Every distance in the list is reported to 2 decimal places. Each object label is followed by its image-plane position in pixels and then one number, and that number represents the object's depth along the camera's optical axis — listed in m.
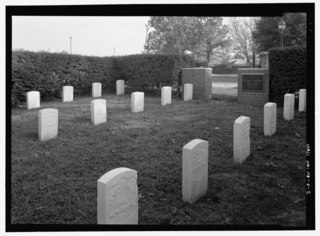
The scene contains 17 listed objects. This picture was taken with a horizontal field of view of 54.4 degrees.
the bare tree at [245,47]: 14.00
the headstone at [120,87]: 14.79
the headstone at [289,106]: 7.54
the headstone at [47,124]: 6.13
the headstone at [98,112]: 7.47
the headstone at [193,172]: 3.73
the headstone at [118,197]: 2.76
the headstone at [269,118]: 6.31
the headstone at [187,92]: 12.13
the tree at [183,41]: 11.68
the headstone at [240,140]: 4.94
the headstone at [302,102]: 7.85
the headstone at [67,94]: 11.91
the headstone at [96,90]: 13.70
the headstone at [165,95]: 10.80
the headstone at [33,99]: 9.72
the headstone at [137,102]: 9.09
